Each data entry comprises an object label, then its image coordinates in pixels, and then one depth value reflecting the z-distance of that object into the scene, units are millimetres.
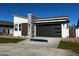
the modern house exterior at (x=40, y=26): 6856
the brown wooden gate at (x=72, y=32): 6880
